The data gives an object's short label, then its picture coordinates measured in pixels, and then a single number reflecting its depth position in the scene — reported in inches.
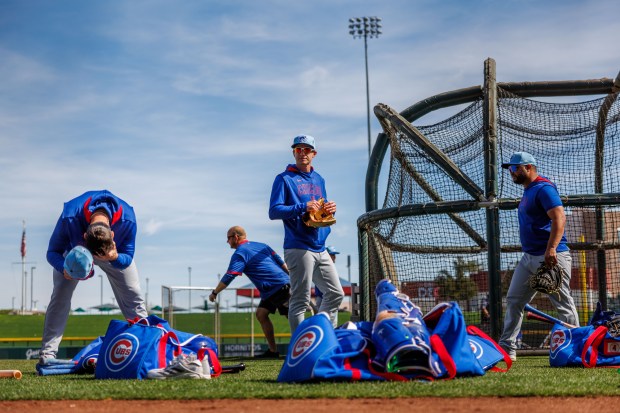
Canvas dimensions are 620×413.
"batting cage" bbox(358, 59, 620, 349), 459.5
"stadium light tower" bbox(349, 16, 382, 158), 2044.8
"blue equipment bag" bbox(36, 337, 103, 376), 313.4
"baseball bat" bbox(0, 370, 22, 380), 296.2
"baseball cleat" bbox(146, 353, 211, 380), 253.8
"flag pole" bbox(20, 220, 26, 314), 3550.7
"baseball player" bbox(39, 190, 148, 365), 274.2
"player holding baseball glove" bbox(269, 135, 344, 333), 333.1
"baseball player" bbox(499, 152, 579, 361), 332.8
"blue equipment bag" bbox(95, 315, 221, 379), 261.3
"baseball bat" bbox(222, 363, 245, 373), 298.4
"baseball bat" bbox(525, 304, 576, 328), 323.4
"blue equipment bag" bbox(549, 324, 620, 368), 303.7
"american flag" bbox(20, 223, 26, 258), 3550.7
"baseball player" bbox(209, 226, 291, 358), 465.1
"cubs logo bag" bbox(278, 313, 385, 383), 223.9
